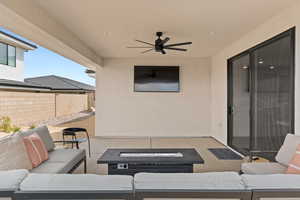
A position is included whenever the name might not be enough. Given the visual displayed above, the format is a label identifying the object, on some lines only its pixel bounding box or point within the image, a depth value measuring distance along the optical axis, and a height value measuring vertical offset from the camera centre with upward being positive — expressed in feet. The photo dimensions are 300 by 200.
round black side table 10.70 -2.11
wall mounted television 17.25 +2.34
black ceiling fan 10.30 +3.62
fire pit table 6.93 -2.81
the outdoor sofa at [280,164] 6.17 -2.67
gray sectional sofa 2.86 -1.63
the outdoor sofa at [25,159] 6.04 -2.51
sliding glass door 8.06 +0.29
